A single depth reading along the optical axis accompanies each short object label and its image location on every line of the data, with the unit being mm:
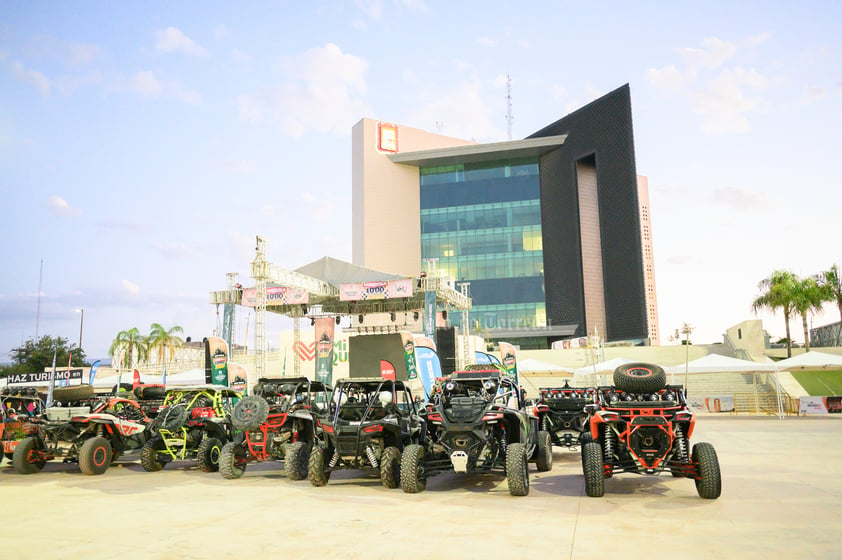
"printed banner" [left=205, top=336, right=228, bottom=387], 28594
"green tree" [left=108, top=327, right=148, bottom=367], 60469
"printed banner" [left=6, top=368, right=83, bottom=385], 32188
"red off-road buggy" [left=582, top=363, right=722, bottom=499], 8547
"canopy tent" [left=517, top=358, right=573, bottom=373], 29566
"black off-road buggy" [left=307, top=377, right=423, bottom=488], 10547
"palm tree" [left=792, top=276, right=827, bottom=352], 48562
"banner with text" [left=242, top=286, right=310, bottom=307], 34500
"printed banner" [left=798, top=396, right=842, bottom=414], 29688
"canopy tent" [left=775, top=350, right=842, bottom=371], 25906
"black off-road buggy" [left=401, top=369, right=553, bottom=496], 9281
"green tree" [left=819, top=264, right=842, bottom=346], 50688
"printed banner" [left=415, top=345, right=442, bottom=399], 26562
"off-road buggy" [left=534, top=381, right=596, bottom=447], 14156
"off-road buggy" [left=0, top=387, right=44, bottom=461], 14540
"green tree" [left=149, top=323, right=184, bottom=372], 61969
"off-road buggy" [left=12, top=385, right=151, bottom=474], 12883
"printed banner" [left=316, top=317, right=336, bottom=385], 36125
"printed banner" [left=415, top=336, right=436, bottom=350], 28375
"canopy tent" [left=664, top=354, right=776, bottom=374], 25984
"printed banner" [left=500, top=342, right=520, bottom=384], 24594
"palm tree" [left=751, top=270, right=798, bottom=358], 48750
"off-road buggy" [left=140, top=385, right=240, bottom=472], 13297
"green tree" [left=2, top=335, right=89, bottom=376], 52125
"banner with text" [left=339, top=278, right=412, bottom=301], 33750
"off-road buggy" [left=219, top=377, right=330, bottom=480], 11703
